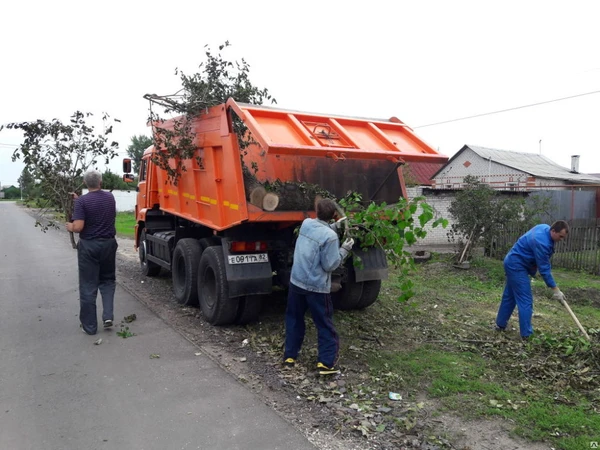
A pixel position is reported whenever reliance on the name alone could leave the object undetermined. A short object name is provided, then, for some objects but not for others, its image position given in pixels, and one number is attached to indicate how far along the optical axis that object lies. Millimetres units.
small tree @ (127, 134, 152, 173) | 53519
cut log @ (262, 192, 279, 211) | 5613
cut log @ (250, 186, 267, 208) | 5609
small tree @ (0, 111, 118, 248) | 7797
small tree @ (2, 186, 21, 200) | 93912
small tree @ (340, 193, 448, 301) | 5277
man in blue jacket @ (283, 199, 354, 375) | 4668
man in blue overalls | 5765
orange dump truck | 5621
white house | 29594
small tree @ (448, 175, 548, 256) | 10883
